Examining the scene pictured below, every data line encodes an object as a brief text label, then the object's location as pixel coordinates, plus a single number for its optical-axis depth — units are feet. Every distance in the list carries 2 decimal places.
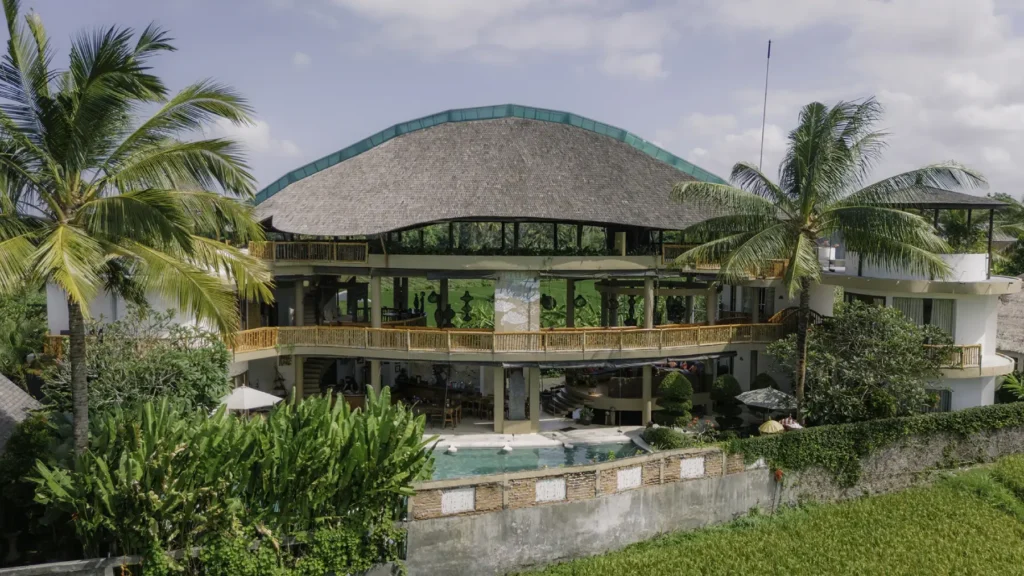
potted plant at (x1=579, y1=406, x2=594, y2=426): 95.04
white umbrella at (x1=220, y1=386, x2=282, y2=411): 76.02
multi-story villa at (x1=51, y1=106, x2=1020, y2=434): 85.20
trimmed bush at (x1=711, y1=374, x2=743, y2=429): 91.15
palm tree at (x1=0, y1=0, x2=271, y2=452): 45.57
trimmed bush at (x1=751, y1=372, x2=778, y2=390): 92.79
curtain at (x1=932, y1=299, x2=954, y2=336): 84.33
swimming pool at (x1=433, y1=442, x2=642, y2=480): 75.97
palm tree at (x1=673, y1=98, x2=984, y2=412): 71.26
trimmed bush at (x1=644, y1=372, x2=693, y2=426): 88.17
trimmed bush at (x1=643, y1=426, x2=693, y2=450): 74.13
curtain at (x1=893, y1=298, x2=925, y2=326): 85.81
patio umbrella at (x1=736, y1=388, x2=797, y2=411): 81.66
